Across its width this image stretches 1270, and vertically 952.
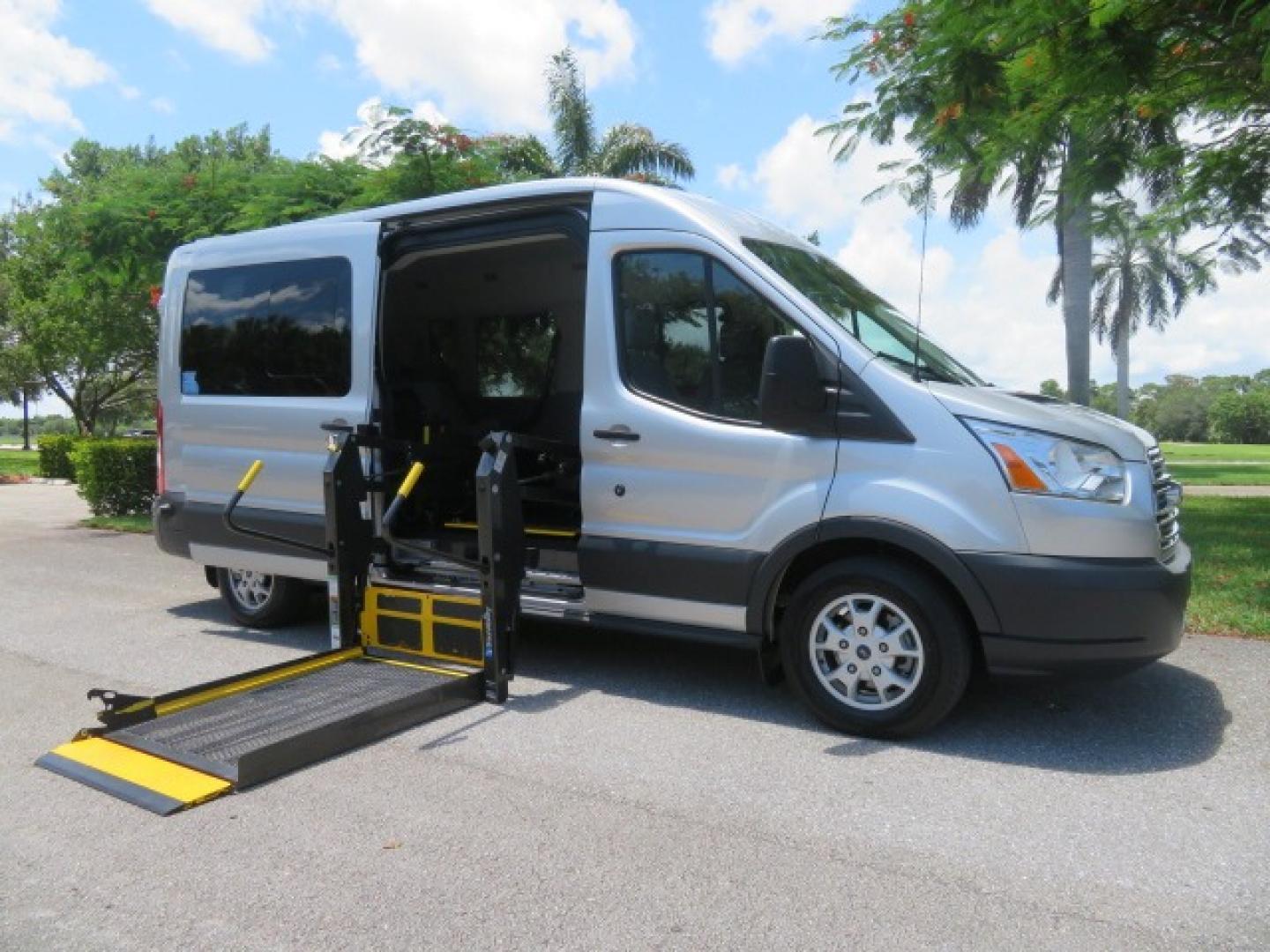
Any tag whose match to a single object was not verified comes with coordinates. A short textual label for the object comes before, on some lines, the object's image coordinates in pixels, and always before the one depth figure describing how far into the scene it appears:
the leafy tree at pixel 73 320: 12.73
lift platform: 4.07
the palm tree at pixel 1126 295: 39.28
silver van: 4.17
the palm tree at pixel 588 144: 24.06
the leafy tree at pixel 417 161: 10.79
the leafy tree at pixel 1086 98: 6.70
